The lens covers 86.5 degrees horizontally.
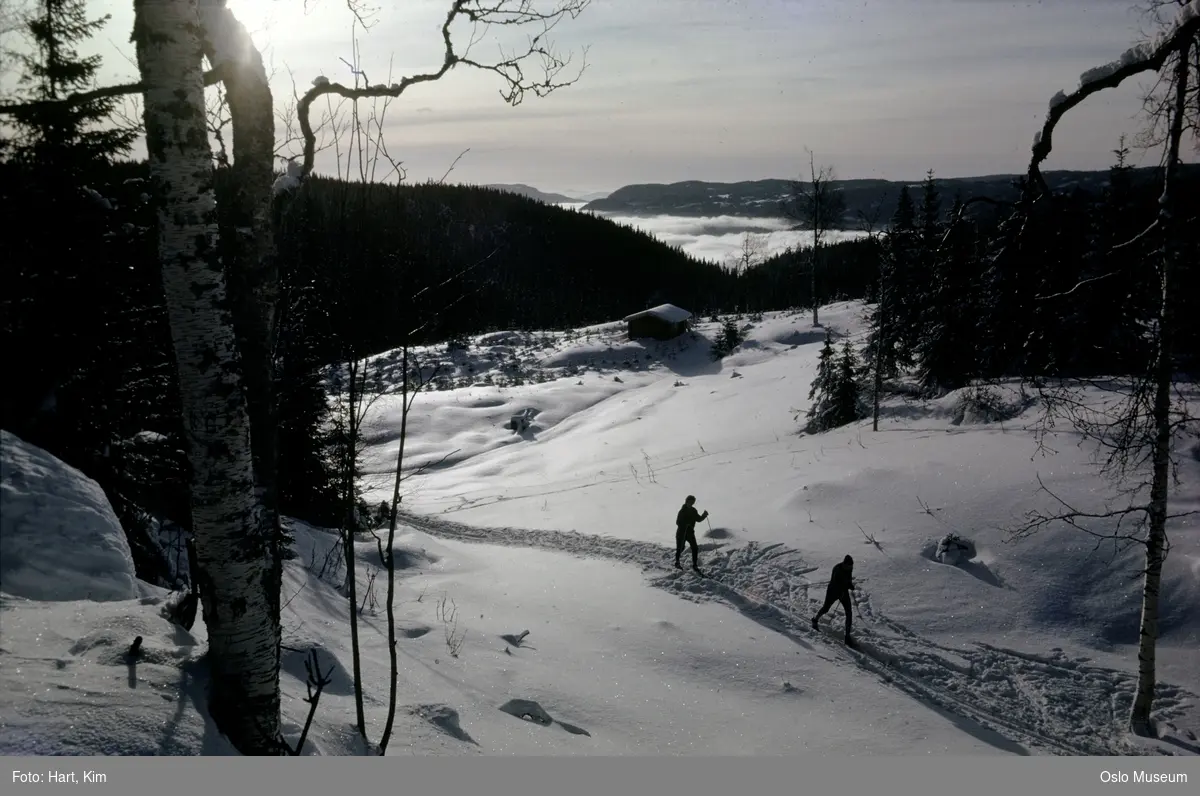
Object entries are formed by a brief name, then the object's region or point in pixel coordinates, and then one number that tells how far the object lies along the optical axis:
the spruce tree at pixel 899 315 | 25.74
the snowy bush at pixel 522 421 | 29.94
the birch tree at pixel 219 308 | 3.09
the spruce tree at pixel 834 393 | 21.88
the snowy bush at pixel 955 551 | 10.86
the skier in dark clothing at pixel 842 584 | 9.01
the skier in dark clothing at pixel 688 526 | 11.70
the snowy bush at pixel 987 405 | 17.11
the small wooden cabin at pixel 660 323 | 46.09
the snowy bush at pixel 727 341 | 42.62
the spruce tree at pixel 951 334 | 20.80
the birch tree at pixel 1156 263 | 4.62
